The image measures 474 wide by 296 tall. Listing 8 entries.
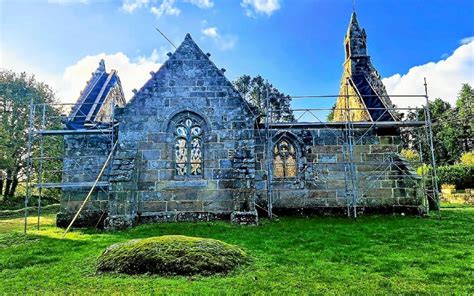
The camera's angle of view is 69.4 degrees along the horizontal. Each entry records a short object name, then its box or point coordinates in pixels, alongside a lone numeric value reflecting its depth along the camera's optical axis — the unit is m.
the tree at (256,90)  44.50
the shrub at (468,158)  34.78
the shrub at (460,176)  28.64
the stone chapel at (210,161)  13.22
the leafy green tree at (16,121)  30.89
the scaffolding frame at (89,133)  13.66
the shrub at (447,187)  25.56
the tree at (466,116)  51.72
